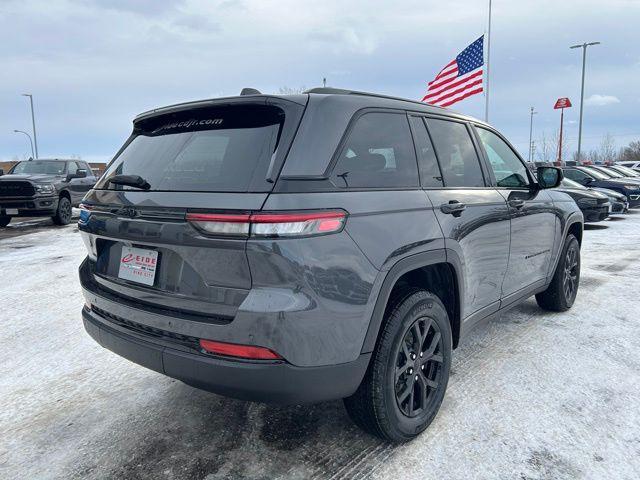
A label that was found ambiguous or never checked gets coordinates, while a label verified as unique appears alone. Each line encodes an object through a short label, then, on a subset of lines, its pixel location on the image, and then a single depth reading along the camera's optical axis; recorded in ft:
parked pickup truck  37.32
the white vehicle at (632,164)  102.44
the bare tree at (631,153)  204.12
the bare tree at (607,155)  217.77
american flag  46.44
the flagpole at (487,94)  61.35
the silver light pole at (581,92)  96.73
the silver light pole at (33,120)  135.03
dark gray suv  6.55
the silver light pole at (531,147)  205.41
